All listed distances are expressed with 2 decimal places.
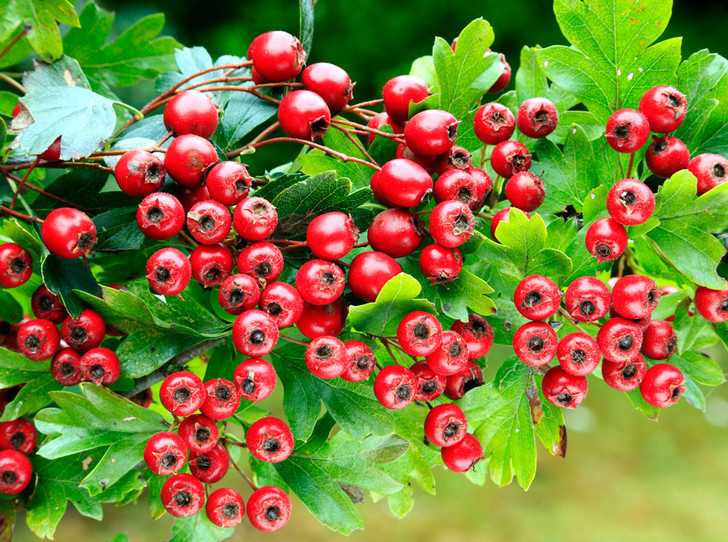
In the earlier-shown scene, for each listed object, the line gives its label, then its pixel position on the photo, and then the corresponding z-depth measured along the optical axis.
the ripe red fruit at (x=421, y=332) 0.53
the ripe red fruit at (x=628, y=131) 0.55
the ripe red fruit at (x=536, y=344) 0.54
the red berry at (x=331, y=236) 0.53
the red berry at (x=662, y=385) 0.55
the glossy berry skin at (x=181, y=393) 0.54
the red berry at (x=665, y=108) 0.55
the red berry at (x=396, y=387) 0.54
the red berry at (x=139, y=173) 0.53
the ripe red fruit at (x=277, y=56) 0.55
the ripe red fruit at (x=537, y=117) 0.56
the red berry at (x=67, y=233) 0.54
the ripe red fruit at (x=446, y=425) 0.55
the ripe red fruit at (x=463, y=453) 0.56
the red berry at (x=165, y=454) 0.54
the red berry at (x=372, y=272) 0.53
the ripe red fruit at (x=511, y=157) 0.55
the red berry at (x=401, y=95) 0.56
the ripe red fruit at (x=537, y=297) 0.54
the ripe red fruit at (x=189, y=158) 0.53
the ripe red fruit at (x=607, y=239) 0.54
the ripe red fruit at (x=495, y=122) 0.55
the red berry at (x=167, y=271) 0.53
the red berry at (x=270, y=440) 0.55
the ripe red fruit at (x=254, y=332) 0.53
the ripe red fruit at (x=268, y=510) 0.56
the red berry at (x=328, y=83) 0.56
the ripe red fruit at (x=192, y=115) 0.55
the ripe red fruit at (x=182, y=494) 0.55
